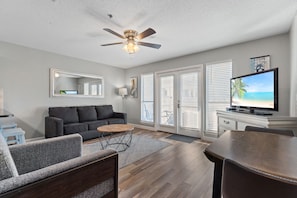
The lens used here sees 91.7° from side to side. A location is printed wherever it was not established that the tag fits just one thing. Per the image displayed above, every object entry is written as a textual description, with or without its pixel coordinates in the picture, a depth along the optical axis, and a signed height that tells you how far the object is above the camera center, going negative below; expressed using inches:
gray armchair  27.3 -18.5
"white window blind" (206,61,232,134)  143.1 +8.8
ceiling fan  103.2 +42.2
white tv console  76.2 -13.8
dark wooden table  31.9 -14.9
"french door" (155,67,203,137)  164.4 -4.3
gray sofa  138.1 -25.0
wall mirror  164.6 +17.3
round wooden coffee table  122.2 -44.5
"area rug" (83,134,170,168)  107.3 -45.1
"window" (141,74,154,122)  210.1 +0.0
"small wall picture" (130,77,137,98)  226.4 +17.5
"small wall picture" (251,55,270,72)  117.1 +29.5
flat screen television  85.0 +5.1
